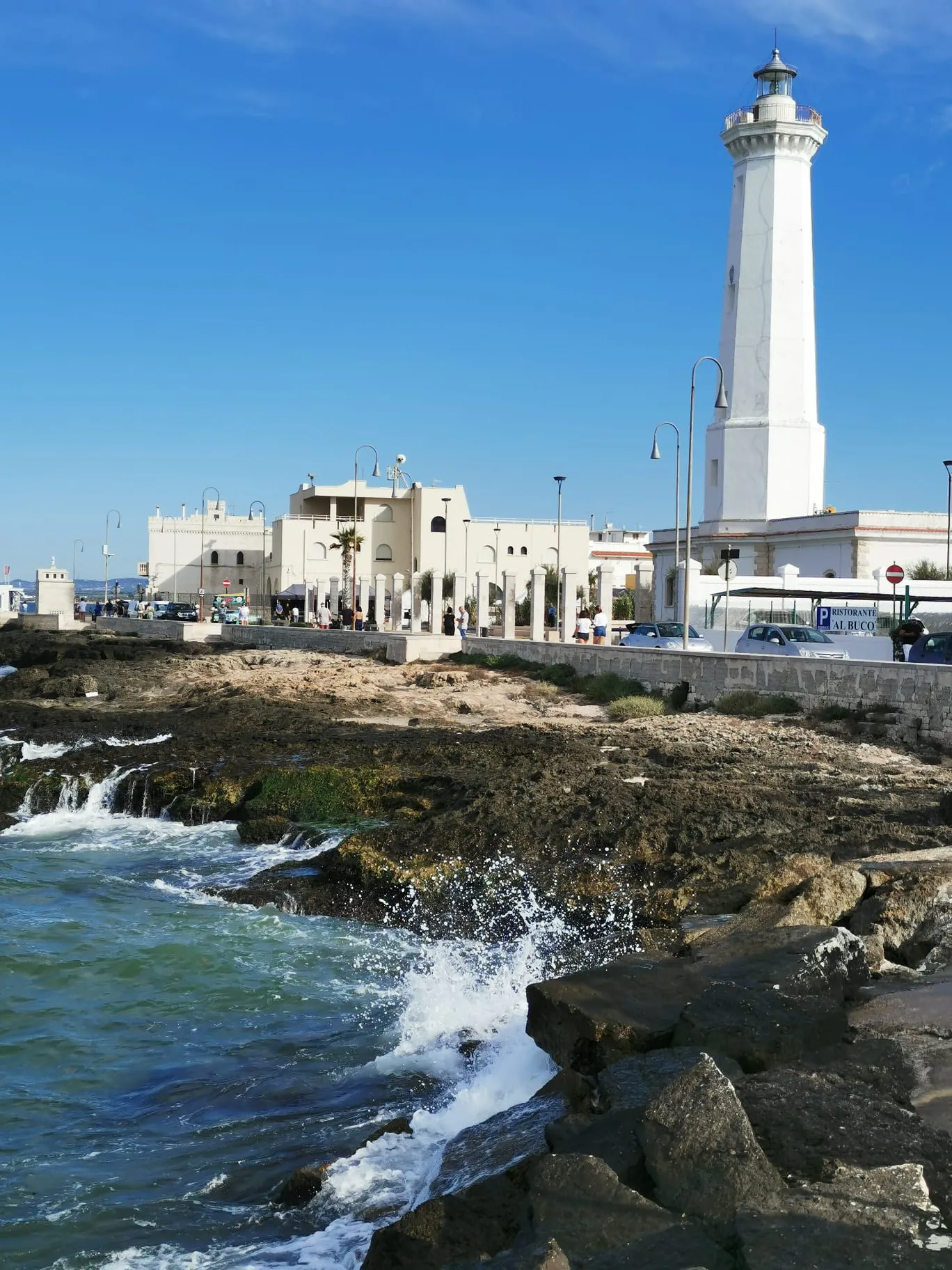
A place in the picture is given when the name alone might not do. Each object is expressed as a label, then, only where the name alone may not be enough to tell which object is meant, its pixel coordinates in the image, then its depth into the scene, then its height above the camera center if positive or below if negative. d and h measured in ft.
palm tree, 206.58 +13.62
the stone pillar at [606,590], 127.75 +3.85
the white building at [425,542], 263.08 +17.38
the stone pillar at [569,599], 119.34 +2.66
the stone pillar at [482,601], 147.54 +2.94
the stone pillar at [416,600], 159.01 +3.06
